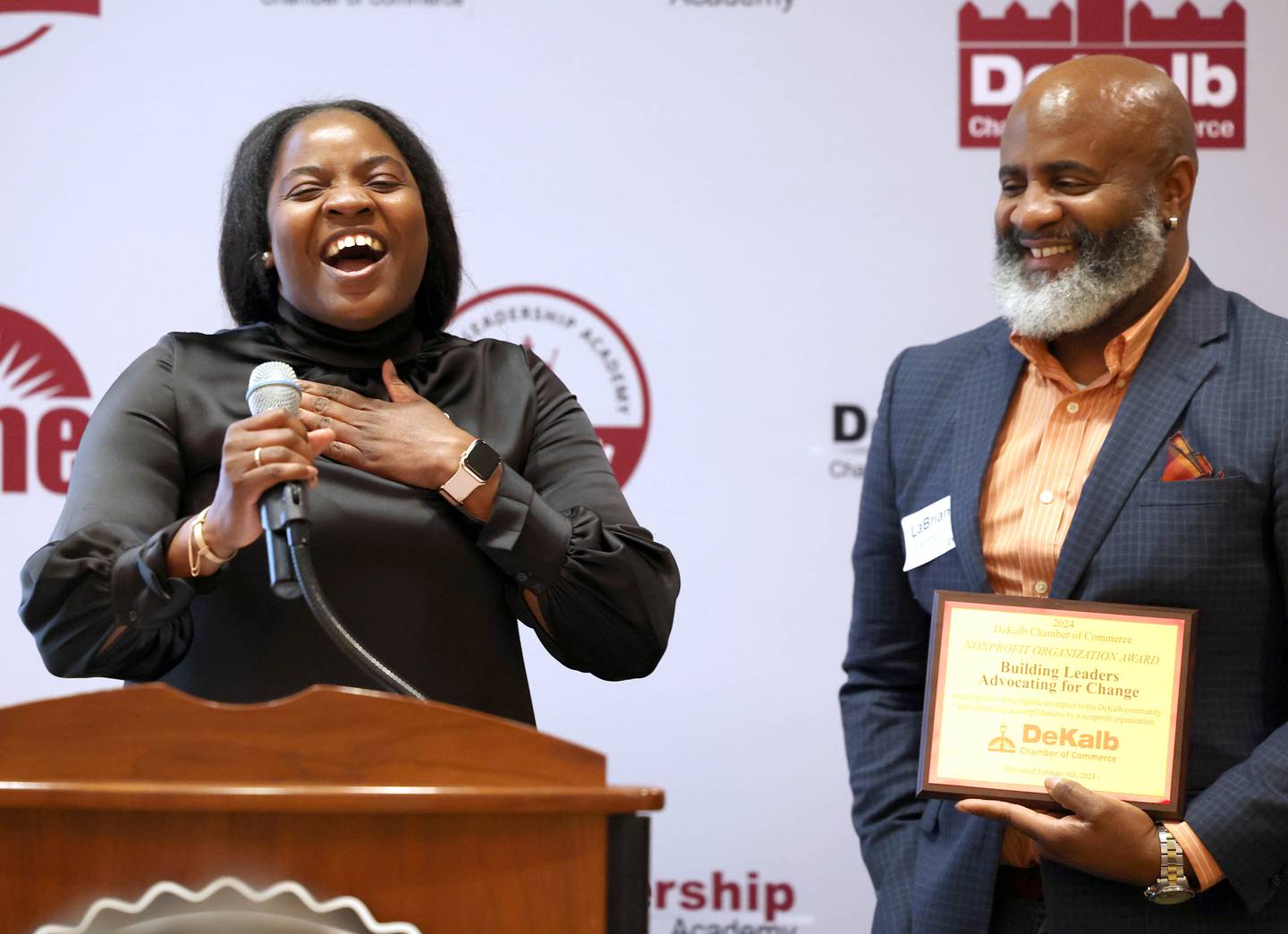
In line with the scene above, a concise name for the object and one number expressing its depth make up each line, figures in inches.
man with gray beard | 226.3
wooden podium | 207.3
